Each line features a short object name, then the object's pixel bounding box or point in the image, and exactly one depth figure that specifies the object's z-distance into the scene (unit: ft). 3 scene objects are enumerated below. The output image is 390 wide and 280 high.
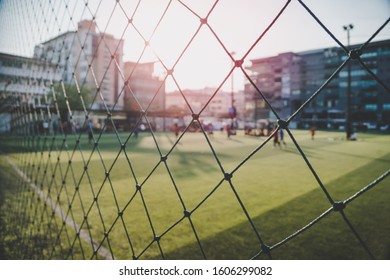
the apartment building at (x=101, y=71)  108.58
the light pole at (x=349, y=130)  52.65
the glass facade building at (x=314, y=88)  113.09
